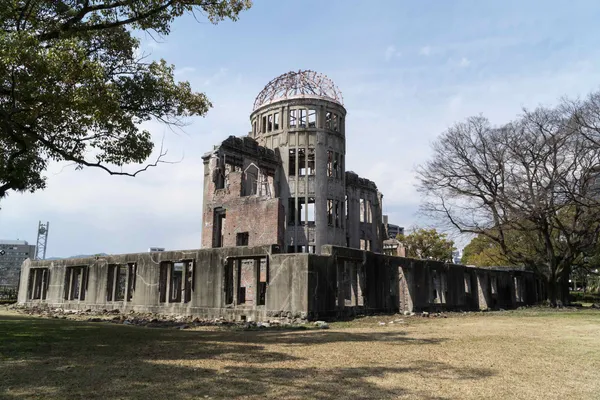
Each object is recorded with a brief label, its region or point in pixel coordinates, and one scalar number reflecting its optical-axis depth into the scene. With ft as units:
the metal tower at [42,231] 199.25
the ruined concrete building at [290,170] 92.99
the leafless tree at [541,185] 74.13
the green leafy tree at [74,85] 29.17
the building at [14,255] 316.46
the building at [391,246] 130.58
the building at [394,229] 386.28
